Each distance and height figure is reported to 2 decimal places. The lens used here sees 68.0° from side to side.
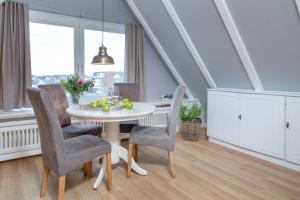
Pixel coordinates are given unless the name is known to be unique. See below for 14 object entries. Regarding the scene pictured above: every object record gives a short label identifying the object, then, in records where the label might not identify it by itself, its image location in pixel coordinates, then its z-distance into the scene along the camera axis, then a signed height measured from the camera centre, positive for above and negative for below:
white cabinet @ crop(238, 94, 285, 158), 2.79 -0.31
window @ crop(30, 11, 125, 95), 3.39 +0.87
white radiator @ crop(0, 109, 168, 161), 2.86 -0.54
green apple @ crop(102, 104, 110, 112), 2.21 -0.09
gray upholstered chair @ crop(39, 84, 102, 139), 2.66 -0.22
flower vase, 3.14 +0.03
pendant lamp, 2.52 +0.47
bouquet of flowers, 3.10 +0.17
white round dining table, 2.05 -0.17
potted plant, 3.85 -0.39
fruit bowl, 2.40 -0.06
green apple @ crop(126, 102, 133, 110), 2.43 -0.07
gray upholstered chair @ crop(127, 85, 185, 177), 2.43 -0.40
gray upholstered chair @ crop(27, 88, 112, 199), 1.74 -0.41
